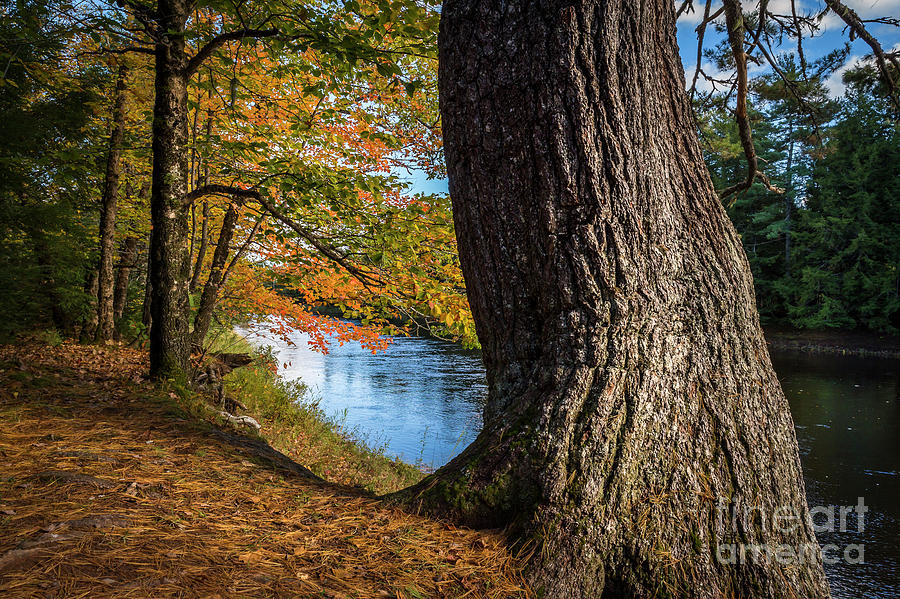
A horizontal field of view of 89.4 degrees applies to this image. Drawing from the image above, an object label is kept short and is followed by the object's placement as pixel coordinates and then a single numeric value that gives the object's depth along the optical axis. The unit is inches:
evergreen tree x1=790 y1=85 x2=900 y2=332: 883.4
